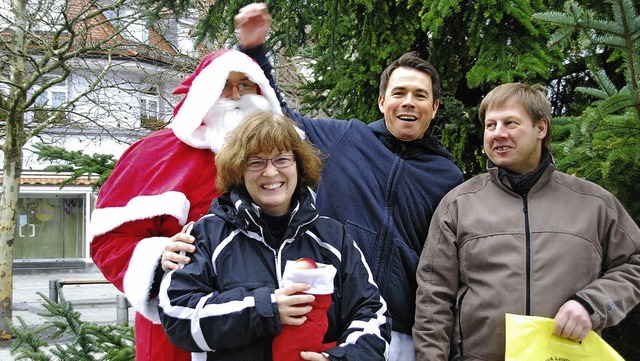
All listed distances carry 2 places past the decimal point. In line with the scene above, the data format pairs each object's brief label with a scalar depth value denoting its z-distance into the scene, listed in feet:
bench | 32.38
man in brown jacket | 7.57
